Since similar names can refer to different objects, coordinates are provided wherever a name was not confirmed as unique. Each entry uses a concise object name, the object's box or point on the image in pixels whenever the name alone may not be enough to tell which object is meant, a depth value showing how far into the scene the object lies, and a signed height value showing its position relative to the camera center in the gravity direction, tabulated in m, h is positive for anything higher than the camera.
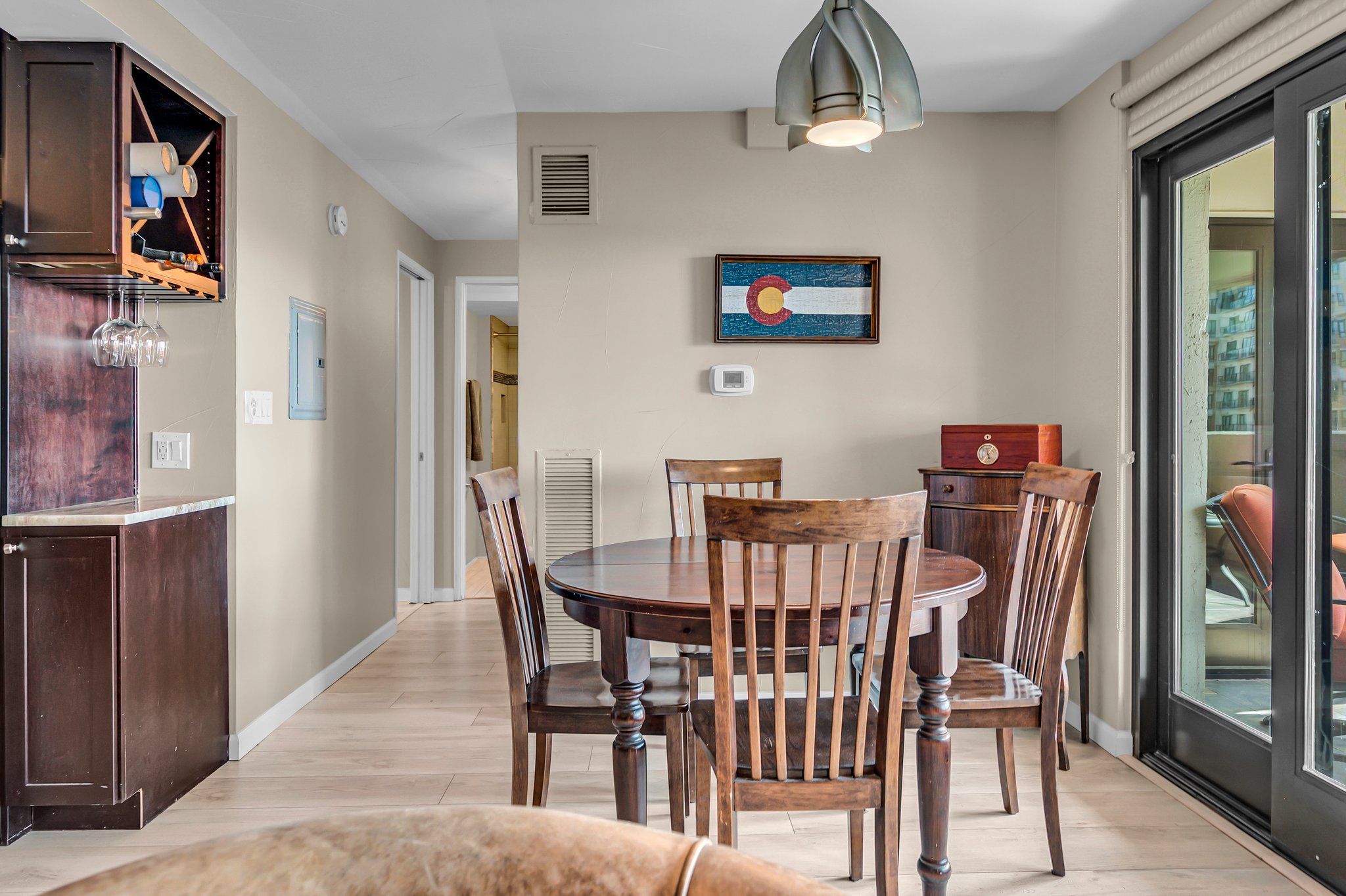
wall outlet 2.77 -0.03
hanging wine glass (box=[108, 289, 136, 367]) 2.35 +0.27
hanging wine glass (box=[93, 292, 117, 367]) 2.35 +0.26
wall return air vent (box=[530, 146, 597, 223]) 3.29 +1.00
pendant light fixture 1.73 +0.76
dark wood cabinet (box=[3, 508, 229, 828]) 2.21 -0.60
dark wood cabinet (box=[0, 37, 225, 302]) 2.21 +0.75
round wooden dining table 1.65 -0.43
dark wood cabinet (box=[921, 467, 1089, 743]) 2.85 -0.32
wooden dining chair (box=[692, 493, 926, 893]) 1.46 -0.38
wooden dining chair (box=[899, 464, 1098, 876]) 1.98 -0.51
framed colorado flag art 3.30 +0.55
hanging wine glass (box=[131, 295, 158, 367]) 2.38 +0.27
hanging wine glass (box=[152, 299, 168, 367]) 2.41 +0.27
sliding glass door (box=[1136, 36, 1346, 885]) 2.04 -0.06
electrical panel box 3.31 +0.32
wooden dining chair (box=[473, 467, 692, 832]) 1.97 -0.61
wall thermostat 3.31 +0.23
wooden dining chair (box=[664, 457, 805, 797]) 2.84 -0.13
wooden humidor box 2.86 -0.03
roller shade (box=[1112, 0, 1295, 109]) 2.16 +1.10
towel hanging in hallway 6.36 +0.13
